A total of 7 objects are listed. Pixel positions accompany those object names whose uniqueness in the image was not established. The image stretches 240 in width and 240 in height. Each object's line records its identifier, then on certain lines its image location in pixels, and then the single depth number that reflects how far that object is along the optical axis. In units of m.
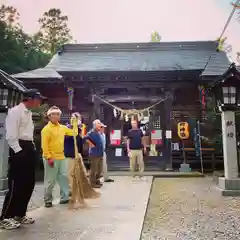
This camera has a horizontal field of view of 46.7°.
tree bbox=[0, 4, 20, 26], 24.88
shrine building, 11.70
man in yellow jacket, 4.62
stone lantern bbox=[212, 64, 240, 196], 6.73
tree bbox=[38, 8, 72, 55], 31.17
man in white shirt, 3.38
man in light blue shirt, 7.33
